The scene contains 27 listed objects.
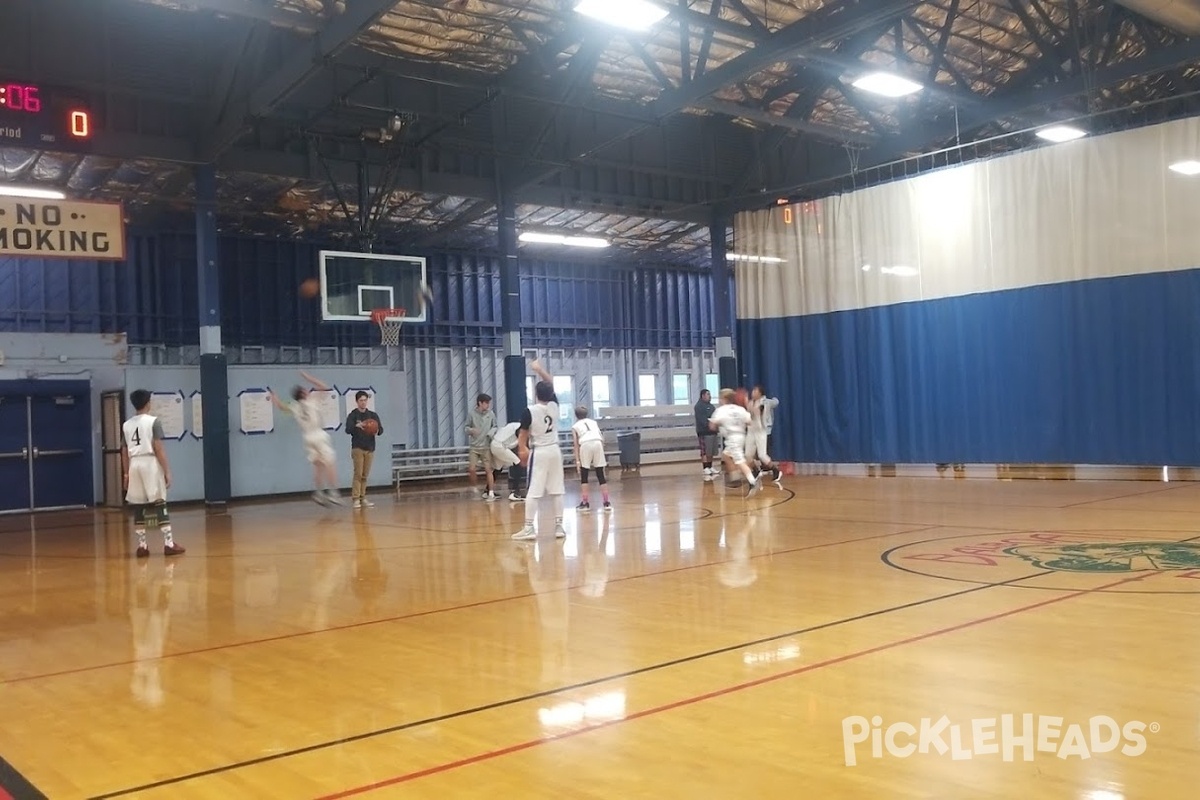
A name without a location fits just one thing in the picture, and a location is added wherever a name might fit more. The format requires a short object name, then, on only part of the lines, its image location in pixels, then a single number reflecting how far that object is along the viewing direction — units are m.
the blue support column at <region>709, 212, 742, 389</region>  24.00
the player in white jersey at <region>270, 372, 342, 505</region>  16.36
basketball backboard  18.42
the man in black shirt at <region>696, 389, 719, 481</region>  20.62
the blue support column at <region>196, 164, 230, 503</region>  18.75
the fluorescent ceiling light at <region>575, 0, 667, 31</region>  13.35
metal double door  19.31
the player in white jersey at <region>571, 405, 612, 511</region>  14.51
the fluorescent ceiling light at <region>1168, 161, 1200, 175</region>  15.95
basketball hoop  18.84
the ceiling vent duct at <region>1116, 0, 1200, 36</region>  14.74
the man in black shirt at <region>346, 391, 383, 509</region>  16.96
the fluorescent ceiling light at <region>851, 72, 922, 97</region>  15.88
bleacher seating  26.31
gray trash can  26.11
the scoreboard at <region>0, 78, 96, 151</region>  12.50
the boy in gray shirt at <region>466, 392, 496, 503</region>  17.36
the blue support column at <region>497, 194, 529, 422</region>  21.30
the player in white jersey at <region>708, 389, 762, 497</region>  15.34
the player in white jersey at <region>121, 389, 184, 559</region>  11.24
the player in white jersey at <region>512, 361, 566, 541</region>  11.00
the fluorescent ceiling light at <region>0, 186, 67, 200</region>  15.80
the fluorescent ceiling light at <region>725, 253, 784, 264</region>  22.53
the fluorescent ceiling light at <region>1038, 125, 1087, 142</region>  17.78
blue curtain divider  16.48
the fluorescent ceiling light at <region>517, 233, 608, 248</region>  24.98
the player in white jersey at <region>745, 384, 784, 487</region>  18.25
